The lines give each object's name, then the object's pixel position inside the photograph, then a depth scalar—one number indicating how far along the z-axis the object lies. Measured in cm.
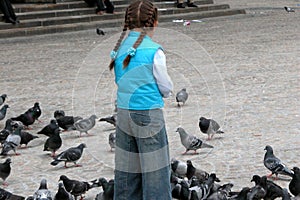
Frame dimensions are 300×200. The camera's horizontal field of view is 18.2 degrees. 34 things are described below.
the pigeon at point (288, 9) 3361
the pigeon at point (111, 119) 1256
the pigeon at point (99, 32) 2629
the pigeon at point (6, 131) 1163
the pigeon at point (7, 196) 885
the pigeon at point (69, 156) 1056
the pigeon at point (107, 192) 844
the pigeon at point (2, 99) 1420
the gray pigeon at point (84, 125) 1228
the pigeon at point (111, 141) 1126
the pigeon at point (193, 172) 945
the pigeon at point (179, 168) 960
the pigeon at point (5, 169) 995
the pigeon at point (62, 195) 864
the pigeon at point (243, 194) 852
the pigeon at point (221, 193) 842
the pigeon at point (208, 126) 1177
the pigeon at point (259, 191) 851
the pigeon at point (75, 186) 910
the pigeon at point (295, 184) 889
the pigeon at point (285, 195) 831
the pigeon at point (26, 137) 1171
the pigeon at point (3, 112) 1334
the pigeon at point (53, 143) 1123
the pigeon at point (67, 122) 1252
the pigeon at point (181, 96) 1417
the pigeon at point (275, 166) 966
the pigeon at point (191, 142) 1098
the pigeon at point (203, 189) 845
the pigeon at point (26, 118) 1292
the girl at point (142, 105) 689
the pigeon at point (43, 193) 833
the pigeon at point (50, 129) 1199
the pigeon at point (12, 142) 1118
